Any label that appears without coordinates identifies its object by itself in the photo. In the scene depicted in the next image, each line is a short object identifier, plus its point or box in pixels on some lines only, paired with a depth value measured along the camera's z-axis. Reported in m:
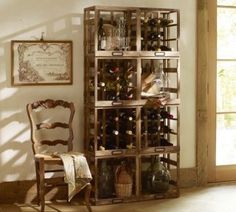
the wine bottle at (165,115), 5.76
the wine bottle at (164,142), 5.84
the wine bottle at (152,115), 5.76
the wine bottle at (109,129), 5.56
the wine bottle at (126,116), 5.59
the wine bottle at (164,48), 5.74
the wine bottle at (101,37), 5.45
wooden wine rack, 5.47
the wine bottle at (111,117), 5.58
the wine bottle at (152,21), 5.70
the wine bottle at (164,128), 5.85
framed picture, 5.49
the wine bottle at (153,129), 5.78
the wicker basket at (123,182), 5.57
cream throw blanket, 5.10
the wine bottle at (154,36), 5.74
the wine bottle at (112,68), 5.54
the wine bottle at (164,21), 5.73
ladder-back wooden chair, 5.11
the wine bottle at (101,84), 5.48
